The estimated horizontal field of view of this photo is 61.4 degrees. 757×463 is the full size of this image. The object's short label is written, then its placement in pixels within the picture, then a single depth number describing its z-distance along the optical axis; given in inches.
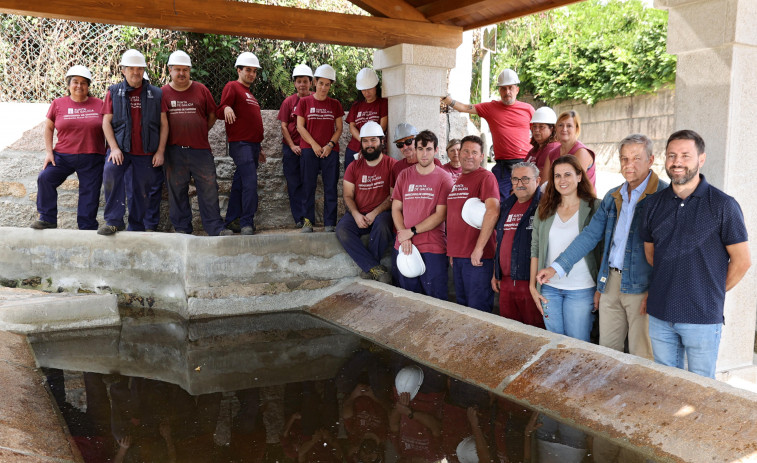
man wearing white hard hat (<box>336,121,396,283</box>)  238.7
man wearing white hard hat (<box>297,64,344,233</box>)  266.1
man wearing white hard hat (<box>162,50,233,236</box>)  251.3
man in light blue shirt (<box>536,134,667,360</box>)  142.4
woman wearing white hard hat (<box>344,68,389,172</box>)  272.7
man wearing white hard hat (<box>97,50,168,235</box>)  246.2
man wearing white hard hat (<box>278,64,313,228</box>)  277.0
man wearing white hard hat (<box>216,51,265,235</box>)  260.5
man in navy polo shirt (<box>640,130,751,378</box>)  124.6
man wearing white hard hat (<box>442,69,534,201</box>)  246.8
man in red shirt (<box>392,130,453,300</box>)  213.9
